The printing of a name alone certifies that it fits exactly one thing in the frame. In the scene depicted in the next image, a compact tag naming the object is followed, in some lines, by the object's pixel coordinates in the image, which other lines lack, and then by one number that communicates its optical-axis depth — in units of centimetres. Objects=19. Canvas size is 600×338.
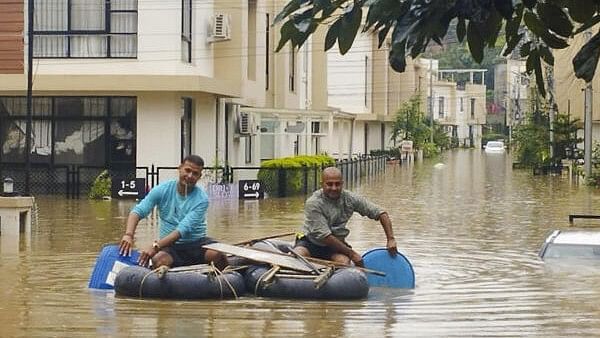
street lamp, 2500
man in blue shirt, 1295
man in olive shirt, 1373
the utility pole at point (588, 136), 4616
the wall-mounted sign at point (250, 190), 3525
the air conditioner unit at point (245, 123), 4434
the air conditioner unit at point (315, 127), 5062
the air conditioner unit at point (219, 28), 4009
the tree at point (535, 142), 6316
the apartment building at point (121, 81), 3512
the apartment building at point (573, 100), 5691
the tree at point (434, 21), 453
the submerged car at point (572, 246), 1752
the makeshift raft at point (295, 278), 1279
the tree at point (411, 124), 8925
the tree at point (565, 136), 5797
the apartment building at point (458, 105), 13975
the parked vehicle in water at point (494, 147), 11925
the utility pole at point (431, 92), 11181
